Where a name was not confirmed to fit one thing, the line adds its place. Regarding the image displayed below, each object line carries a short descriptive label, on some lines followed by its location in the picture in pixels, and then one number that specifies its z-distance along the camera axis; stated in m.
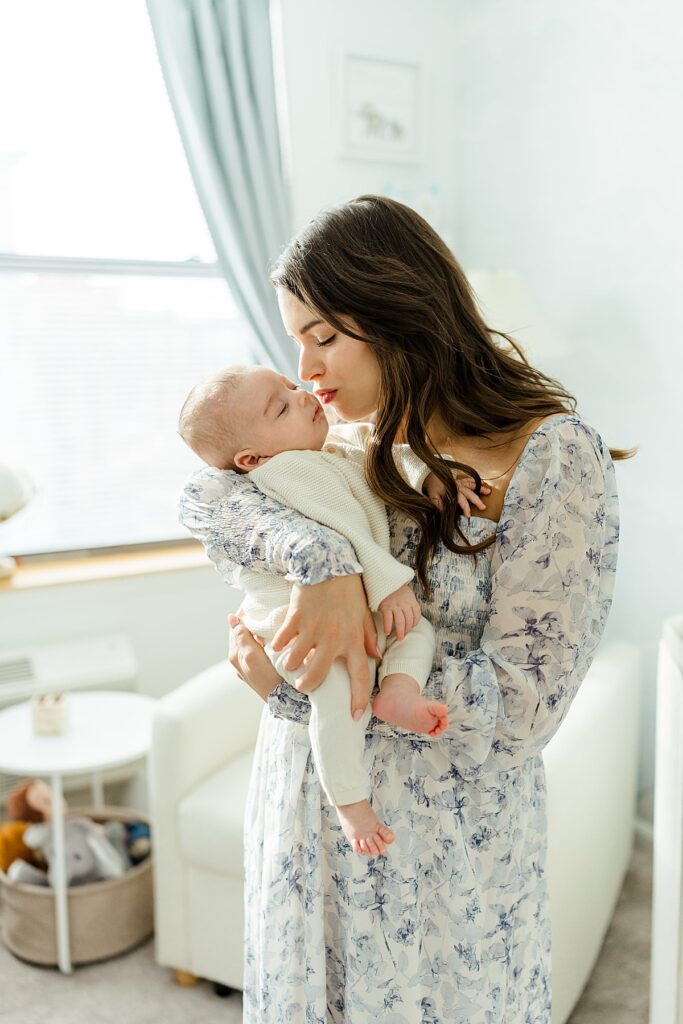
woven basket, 2.10
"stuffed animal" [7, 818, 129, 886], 2.15
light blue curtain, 2.70
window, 2.71
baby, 0.95
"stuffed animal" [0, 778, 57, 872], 2.23
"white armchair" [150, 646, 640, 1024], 1.79
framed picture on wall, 3.04
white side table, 2.02
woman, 0.98
